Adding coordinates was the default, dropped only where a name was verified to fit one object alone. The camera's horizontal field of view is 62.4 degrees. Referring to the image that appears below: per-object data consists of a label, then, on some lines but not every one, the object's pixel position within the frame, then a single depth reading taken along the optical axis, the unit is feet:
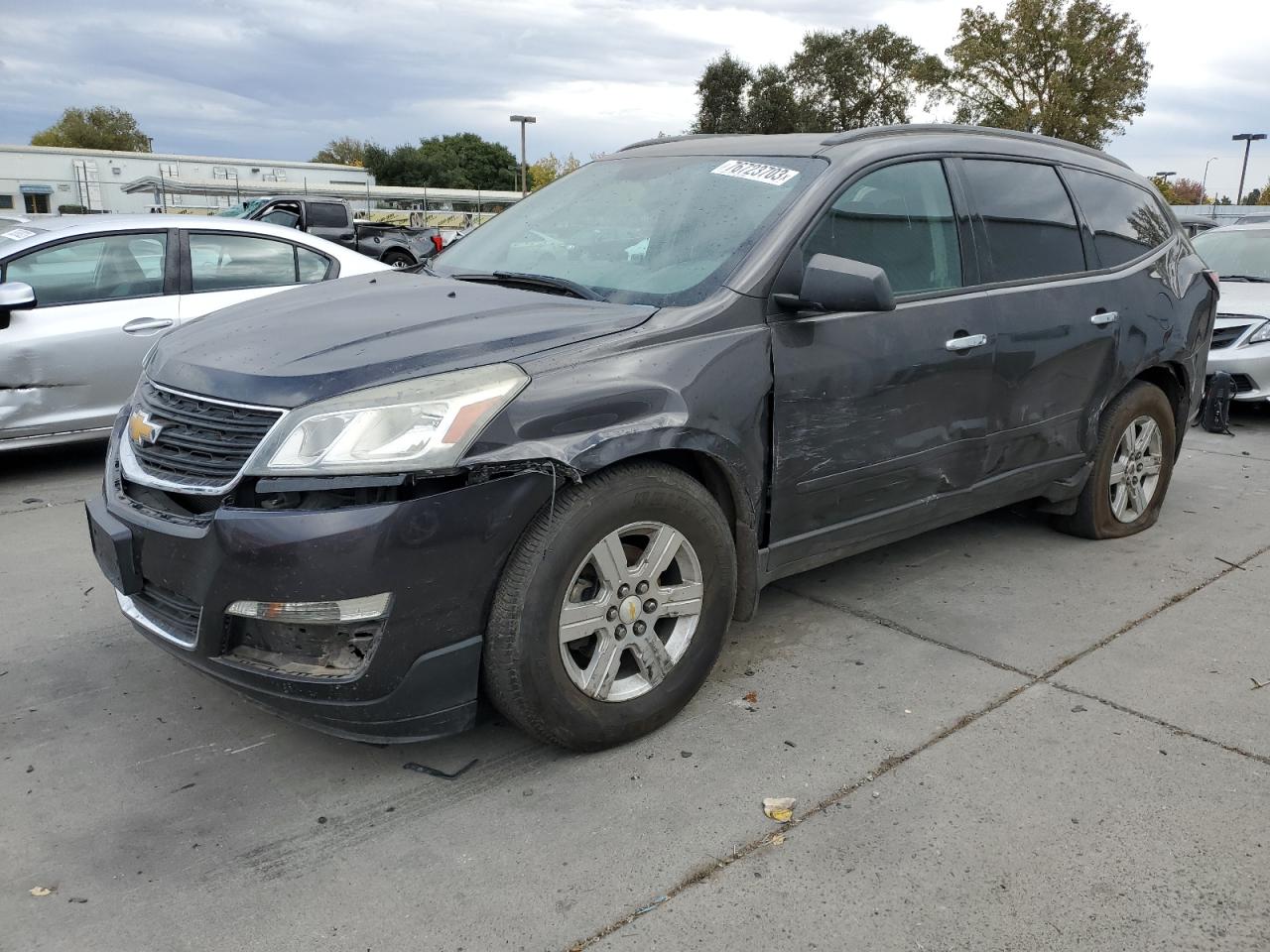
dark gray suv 8.50
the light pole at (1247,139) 149.81
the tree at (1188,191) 295.73
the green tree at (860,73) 175.73
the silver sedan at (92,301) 19.49
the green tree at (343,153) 297.33
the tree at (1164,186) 196.36
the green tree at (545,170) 255.13
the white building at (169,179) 145.64
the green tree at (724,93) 192.24
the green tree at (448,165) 279.69
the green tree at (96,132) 284.20
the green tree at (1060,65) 118.83
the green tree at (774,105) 184.55
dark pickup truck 61.57
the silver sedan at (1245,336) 27.14
